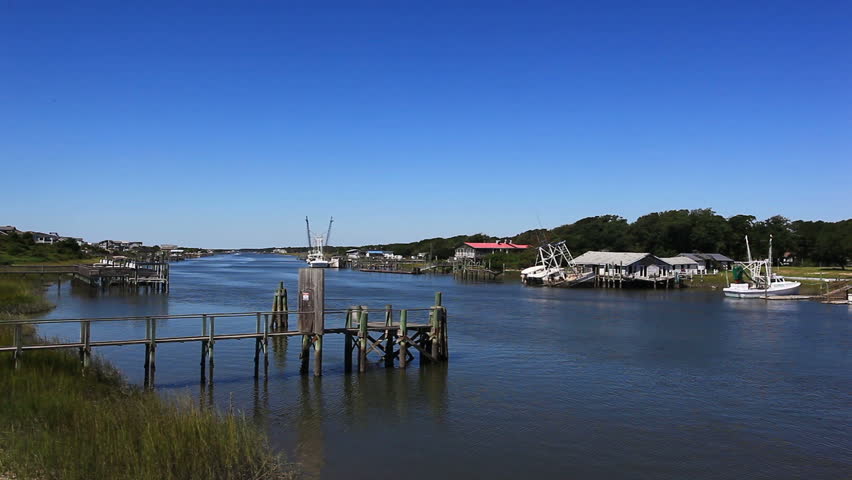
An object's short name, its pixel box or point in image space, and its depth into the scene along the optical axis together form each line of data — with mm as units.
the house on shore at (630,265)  90062
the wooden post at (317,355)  24438
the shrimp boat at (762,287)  68562
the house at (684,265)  101075
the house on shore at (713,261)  113006
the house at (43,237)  168962
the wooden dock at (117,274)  68688
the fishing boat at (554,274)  91812
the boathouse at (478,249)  157462
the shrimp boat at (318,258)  166950
